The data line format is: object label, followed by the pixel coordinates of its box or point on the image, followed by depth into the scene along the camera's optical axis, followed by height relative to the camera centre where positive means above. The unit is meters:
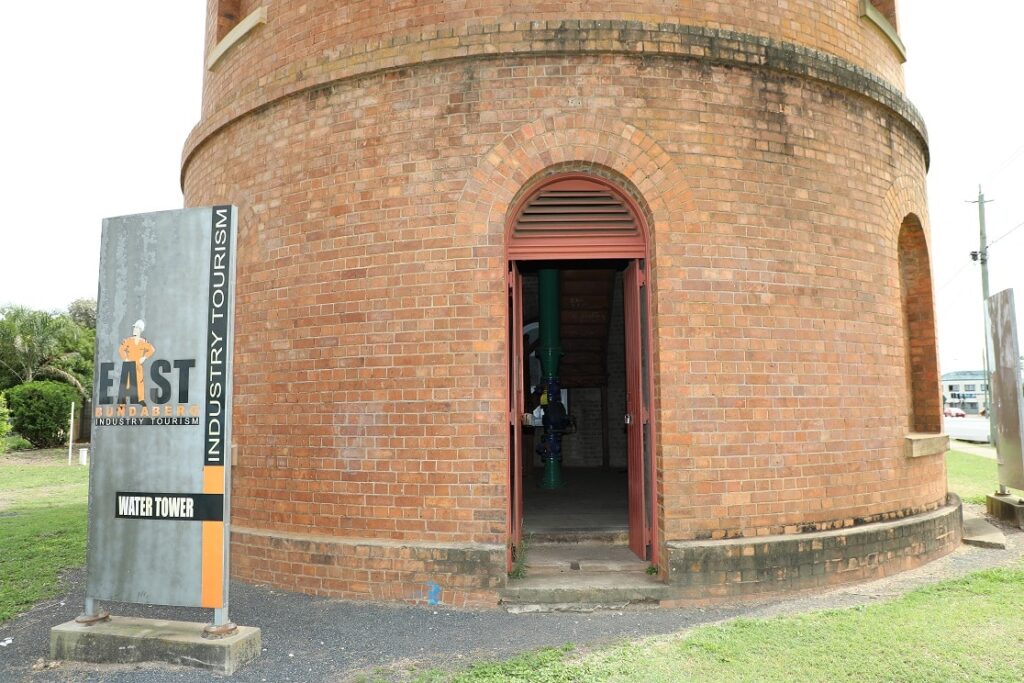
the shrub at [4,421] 19.59 -0.18
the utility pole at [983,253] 28.16 +6.32
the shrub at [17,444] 24.55 -1.04
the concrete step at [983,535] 7.32 -1.34
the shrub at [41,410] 24.36 +0.15
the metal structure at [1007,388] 8.36 +0.25
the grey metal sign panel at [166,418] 4.40 -0.03
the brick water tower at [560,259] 5.66 +1.00
